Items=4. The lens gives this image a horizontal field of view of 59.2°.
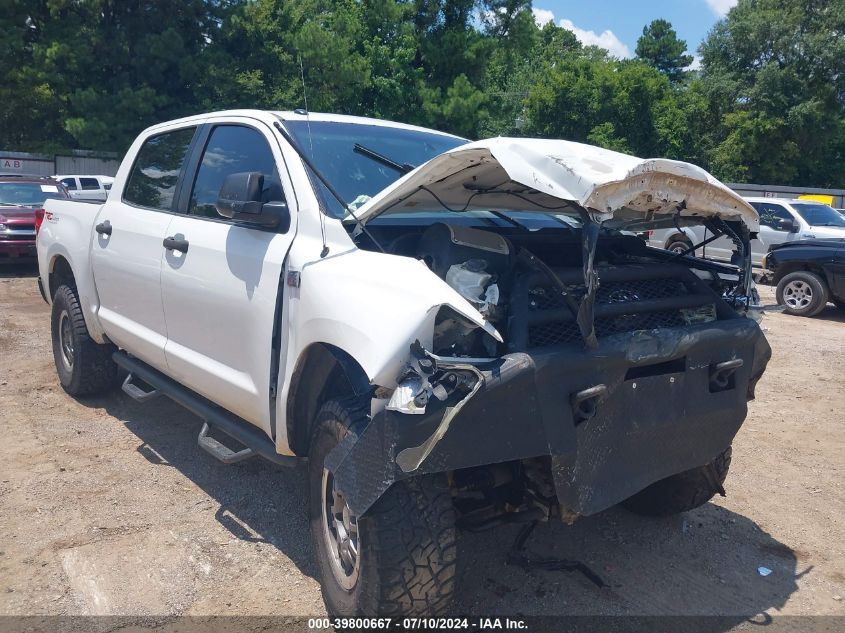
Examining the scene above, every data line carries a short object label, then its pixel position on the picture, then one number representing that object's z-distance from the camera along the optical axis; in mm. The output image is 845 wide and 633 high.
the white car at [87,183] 24494
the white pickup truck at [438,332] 2477
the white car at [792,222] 14609
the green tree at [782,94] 40344
